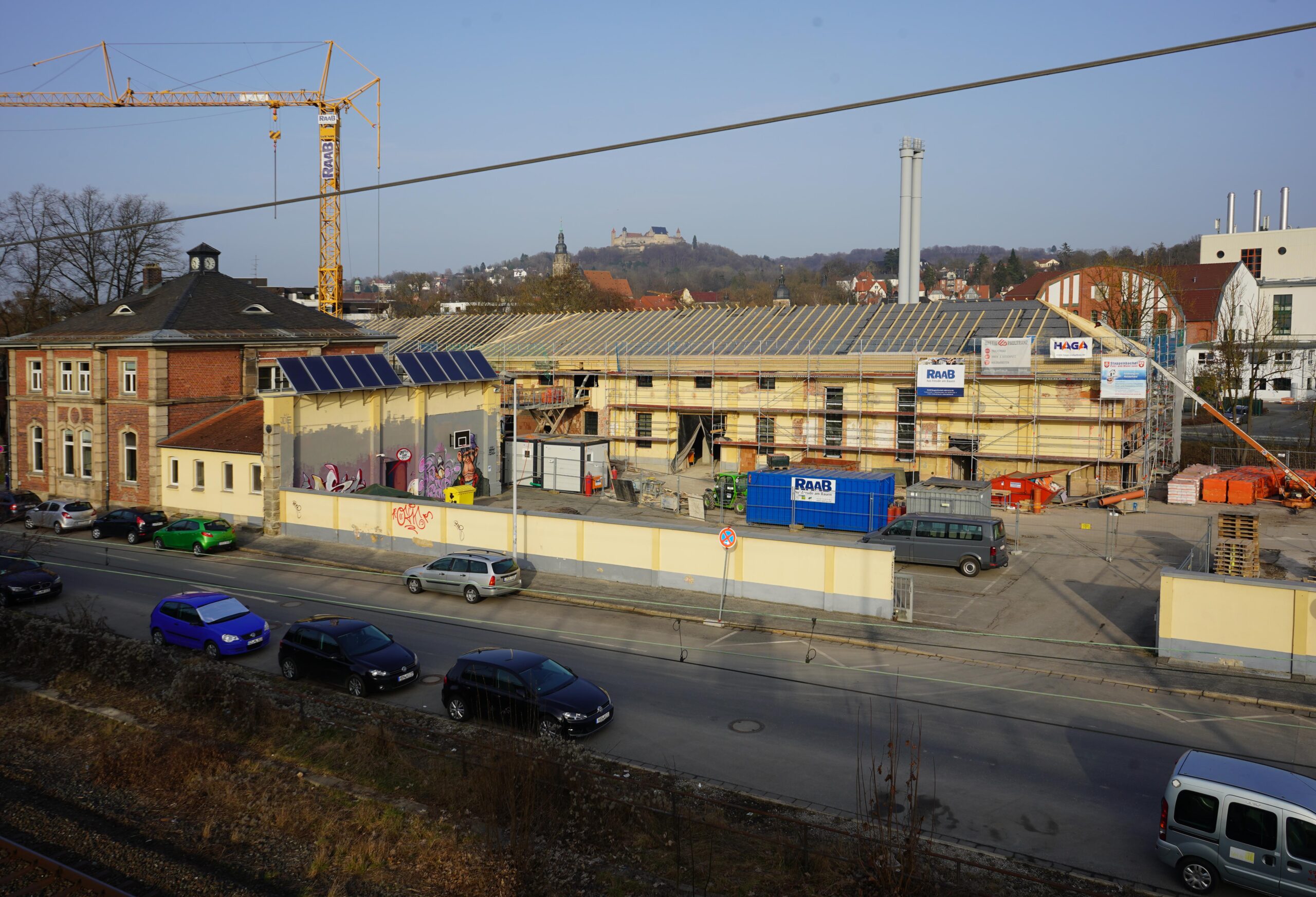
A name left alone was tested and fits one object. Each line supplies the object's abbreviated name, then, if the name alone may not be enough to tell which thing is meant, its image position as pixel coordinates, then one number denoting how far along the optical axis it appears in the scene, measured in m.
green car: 30.11
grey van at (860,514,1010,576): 26.52
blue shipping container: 33.12
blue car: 19.25
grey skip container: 31.23
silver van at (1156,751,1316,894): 9.80
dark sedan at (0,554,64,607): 23.44
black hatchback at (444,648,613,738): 14.66
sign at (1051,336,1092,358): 38.53
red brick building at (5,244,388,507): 36.72
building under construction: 39.88
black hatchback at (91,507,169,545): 32.03
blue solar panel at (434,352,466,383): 39.53
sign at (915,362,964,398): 40.47
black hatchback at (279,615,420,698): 17.02
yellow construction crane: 82.12
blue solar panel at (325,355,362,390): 33.81
